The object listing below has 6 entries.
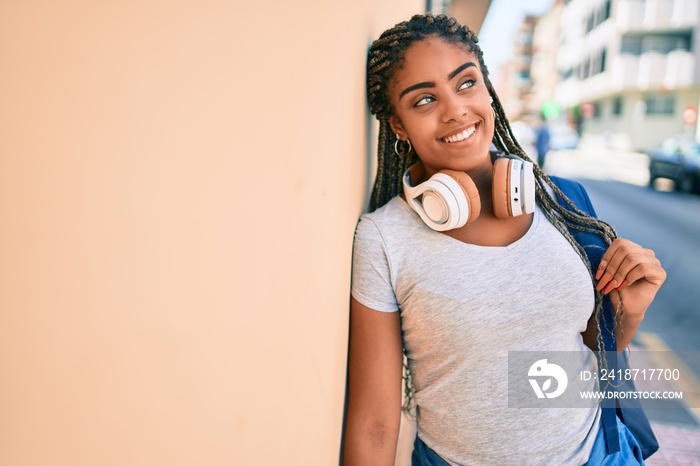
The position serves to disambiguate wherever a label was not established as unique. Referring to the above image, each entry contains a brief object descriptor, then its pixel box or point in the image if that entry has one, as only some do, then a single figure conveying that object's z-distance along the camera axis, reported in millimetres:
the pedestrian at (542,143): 15617
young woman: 1463
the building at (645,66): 28922
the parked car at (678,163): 13828
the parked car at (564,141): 35219
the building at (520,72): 70500
